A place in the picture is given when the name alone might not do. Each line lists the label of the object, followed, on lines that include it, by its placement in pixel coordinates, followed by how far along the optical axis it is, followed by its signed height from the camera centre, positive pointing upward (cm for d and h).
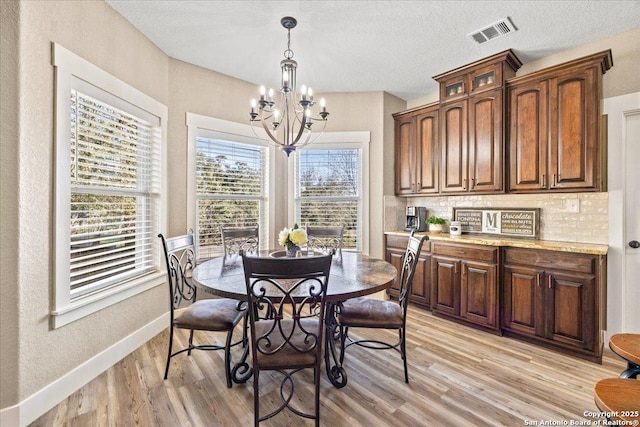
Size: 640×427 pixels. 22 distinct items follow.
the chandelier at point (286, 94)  224 +90
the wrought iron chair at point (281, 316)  155 -58
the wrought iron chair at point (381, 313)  213 -73
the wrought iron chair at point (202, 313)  209 -74
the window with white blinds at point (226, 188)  356 +30
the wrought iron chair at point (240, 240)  315 -31
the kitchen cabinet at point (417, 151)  381 +83
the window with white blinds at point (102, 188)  206 +20
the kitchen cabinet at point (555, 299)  247 -76
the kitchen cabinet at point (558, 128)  261 +81
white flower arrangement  242 -20
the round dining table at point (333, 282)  176 -45
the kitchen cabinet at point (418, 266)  361 -67
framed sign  322 -8
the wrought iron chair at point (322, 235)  317 -25
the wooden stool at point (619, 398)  104 -69
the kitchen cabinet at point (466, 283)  302 -75
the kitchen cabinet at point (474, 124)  316 +101
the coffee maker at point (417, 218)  410 -7
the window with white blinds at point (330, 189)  419 +33
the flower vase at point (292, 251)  251 -33
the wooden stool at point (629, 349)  130 -61
